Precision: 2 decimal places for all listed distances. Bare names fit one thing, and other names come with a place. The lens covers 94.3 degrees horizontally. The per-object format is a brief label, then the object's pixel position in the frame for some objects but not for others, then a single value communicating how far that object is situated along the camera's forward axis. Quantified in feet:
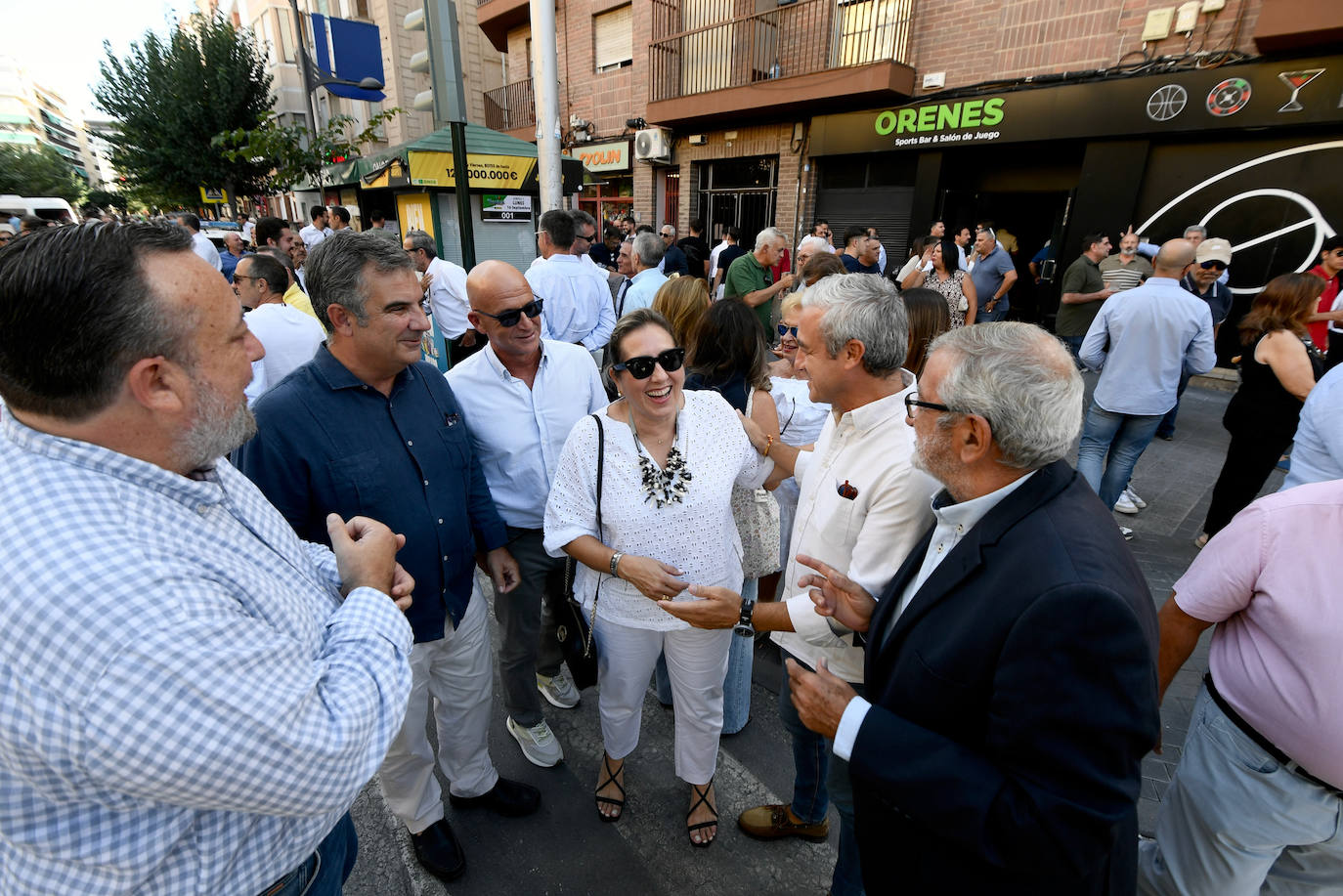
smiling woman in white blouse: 6.88
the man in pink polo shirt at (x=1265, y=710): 4.68
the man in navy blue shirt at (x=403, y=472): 6.34
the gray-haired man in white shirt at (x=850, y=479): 5.53
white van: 75.98
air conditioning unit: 45.68
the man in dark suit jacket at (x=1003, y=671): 3.55
